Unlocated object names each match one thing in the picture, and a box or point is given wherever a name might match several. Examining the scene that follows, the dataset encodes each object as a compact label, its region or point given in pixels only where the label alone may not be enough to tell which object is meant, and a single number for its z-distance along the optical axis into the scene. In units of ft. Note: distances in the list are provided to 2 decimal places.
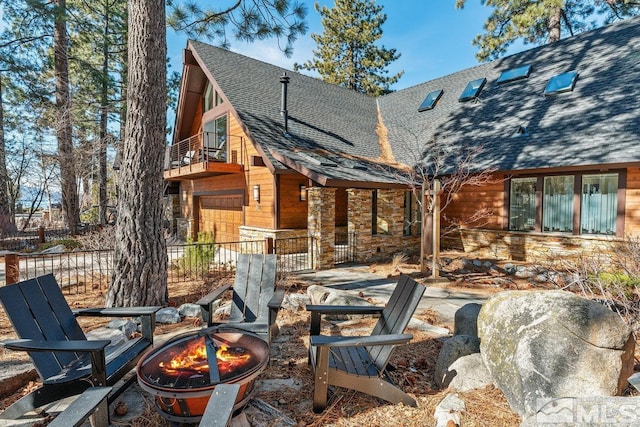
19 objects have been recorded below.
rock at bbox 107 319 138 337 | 13.60
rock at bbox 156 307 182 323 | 15.53
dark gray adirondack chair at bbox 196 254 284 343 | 12.16
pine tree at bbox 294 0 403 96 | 80.64
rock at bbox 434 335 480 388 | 10.25
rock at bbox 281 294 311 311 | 17.57
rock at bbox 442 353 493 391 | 9.78
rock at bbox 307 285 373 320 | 16.68
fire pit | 7.57
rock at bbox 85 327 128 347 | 12.92
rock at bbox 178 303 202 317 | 16.18
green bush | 25.46
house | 28.04
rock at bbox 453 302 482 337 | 12.37
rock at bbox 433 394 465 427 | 8.25
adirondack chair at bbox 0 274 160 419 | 8.14
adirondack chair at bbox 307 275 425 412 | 8.59
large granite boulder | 8.08
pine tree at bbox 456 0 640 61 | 48.90
